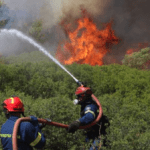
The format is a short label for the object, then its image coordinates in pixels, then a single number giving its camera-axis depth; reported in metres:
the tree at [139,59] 28.13
